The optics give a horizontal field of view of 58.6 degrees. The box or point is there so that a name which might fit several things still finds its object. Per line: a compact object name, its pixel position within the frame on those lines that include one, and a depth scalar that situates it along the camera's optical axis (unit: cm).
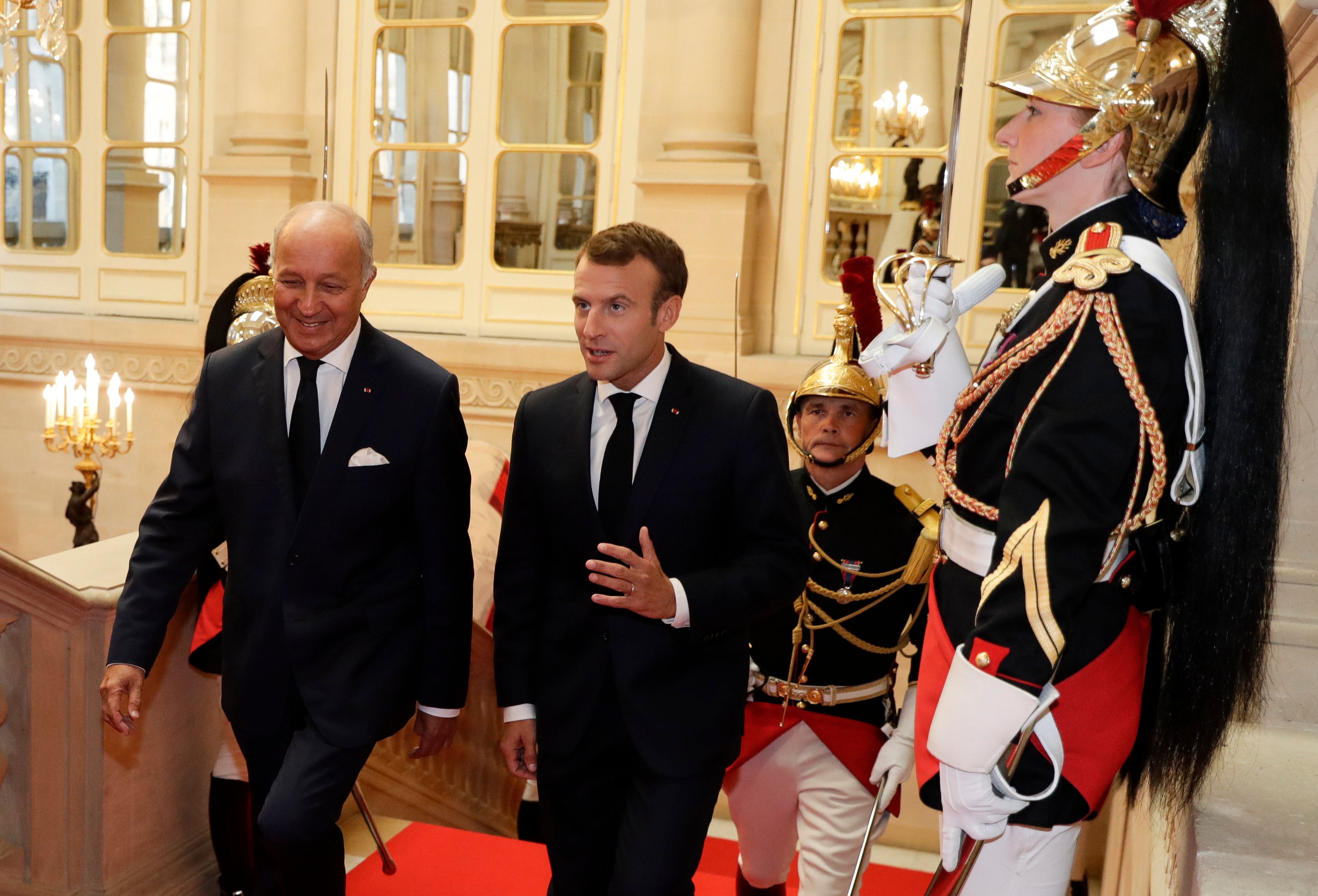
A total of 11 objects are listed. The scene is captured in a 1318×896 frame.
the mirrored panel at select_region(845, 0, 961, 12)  522
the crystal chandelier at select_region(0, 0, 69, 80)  398
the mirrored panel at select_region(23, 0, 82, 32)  647
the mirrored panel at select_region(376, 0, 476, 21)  589
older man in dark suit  217
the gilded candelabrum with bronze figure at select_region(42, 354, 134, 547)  481
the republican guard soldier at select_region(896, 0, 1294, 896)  154
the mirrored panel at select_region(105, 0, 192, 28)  625
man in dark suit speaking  206
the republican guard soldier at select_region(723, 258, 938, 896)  273
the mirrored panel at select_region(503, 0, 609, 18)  570
